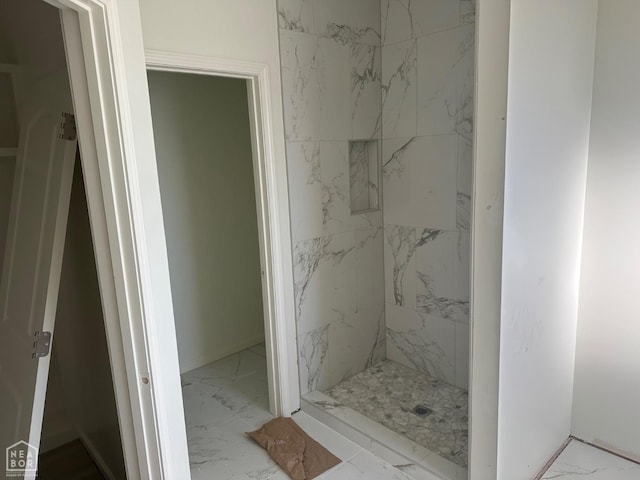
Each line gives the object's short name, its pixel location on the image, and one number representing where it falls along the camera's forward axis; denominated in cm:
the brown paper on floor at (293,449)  229
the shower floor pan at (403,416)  229
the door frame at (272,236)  241
